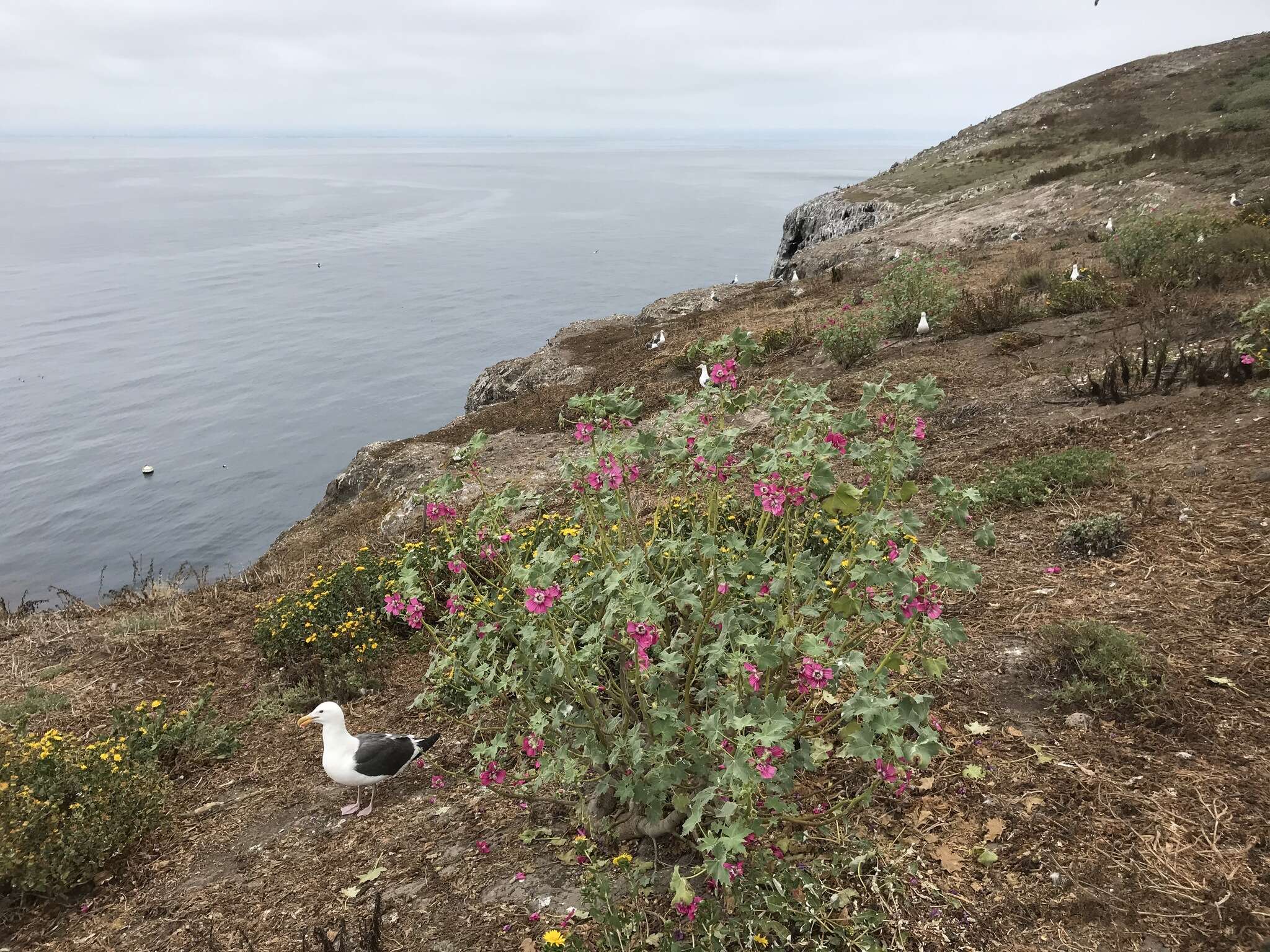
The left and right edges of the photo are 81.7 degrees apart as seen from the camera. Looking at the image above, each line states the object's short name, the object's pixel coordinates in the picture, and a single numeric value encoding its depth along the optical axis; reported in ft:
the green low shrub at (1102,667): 12.70
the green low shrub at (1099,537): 17.61
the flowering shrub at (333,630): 20.80
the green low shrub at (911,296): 42.55
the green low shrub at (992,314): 39.70
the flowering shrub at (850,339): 40.22
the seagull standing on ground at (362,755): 14.79
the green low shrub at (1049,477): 20.84
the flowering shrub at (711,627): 8.95
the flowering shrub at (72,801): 13.98
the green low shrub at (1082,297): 38.19
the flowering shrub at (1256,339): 22.82
